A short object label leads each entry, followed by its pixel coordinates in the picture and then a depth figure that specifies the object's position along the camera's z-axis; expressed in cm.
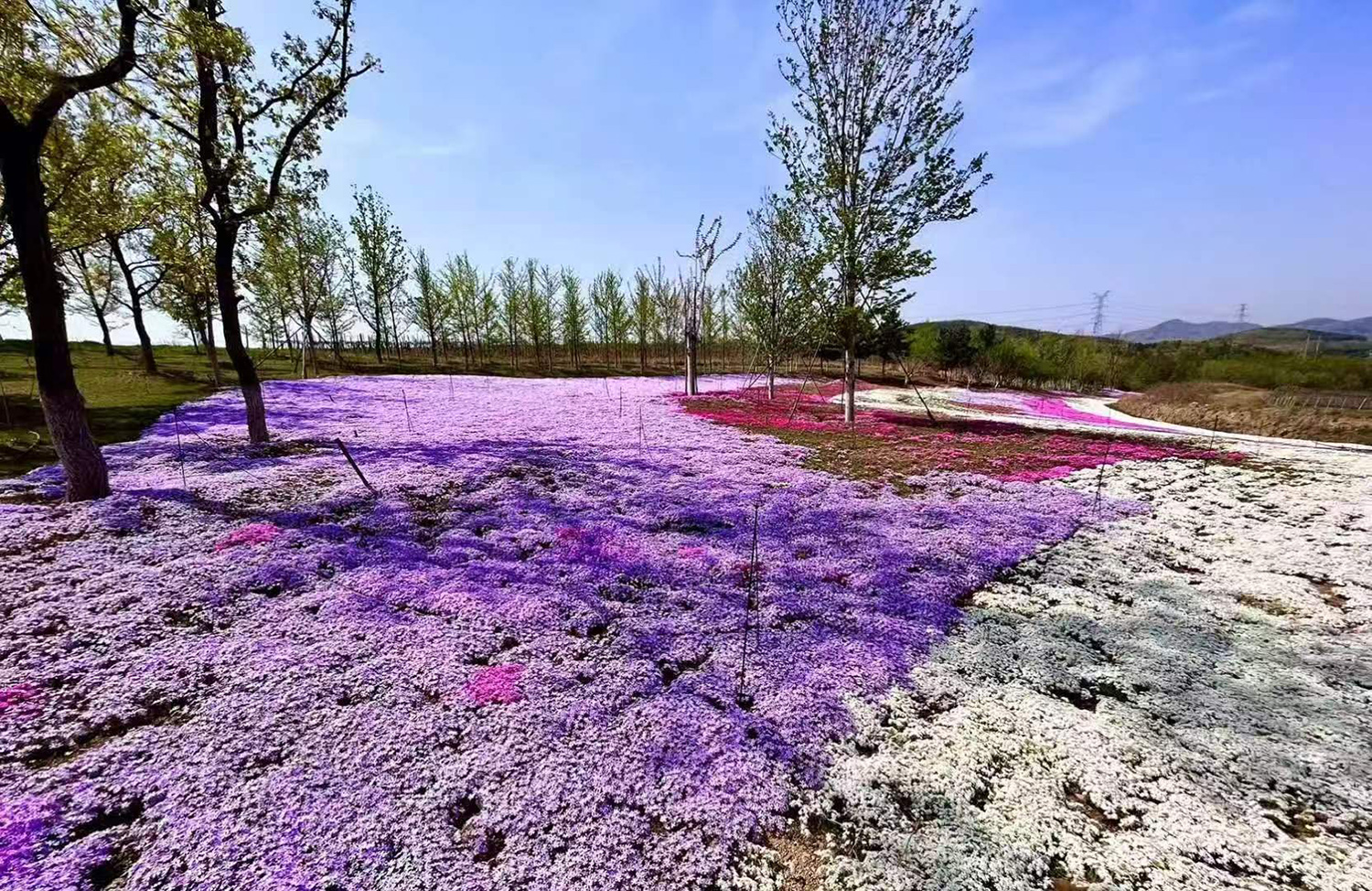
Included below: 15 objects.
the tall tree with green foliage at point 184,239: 1427
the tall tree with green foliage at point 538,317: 5647
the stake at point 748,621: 536
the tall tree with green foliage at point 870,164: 1888
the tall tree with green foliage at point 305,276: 3029
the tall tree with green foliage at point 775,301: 2661
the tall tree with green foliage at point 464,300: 5538
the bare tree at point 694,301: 3125
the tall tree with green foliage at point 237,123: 1120
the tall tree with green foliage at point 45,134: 794
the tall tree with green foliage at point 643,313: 6109
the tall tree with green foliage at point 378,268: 4872
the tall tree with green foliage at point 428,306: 5262
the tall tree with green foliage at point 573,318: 6003
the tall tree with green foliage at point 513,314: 5737
